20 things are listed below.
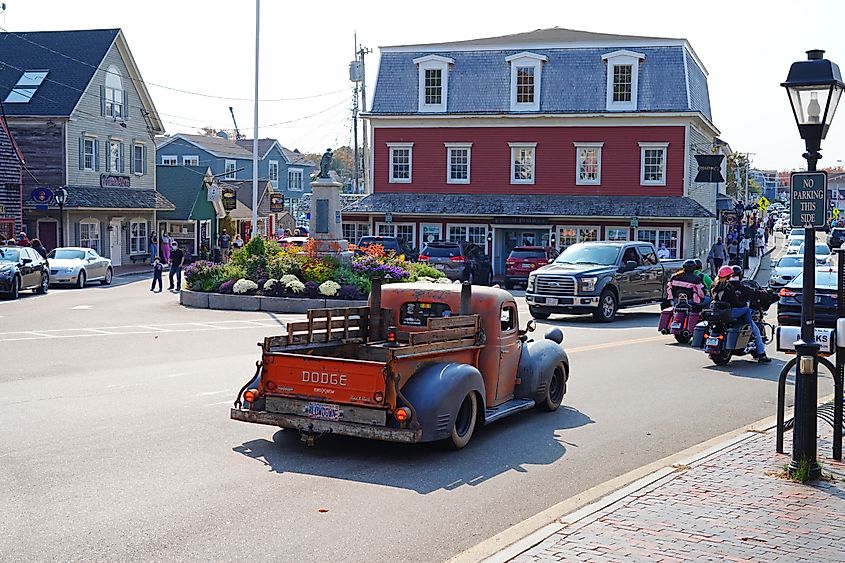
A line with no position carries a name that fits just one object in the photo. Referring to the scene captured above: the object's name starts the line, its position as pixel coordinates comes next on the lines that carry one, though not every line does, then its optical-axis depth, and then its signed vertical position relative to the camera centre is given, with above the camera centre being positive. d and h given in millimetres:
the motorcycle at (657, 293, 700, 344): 19969 -1852
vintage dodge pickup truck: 9484 -1482
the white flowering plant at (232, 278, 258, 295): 27734 -1815
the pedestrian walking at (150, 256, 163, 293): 33719 -1662
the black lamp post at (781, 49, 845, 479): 8781 +532
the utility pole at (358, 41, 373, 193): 52825 +7956
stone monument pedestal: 31500 +229
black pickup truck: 25016 -1409
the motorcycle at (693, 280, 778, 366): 17062 -1823
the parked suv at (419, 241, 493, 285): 37875 -1464
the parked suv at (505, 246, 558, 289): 38062 -1391
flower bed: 27578 -1464
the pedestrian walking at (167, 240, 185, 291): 34312 -1442
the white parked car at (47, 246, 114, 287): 35469 -1724
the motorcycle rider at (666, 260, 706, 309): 20953 -1173
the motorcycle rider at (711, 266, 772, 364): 17141 -1133
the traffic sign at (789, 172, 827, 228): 8812 +249
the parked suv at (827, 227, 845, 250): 43259 -401
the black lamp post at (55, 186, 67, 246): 42969 +716
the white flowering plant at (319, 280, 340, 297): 27094 -1798
